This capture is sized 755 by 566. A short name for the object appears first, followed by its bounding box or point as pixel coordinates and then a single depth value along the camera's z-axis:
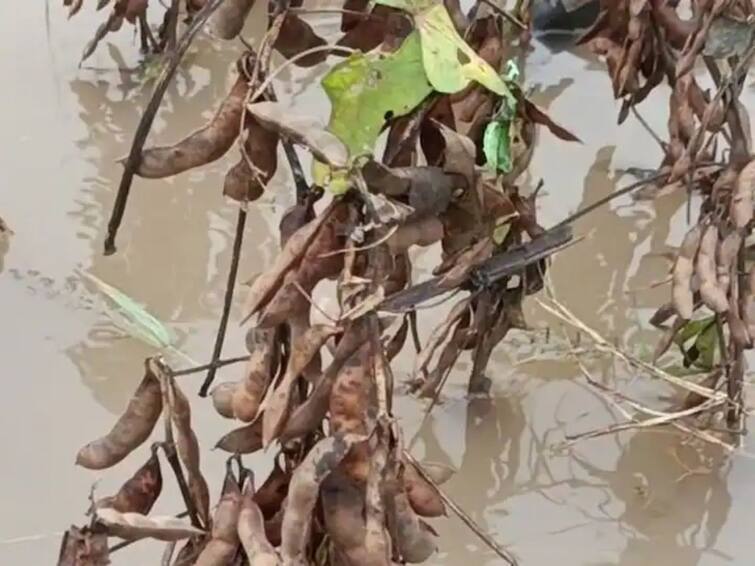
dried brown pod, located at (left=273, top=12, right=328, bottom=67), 0.84
